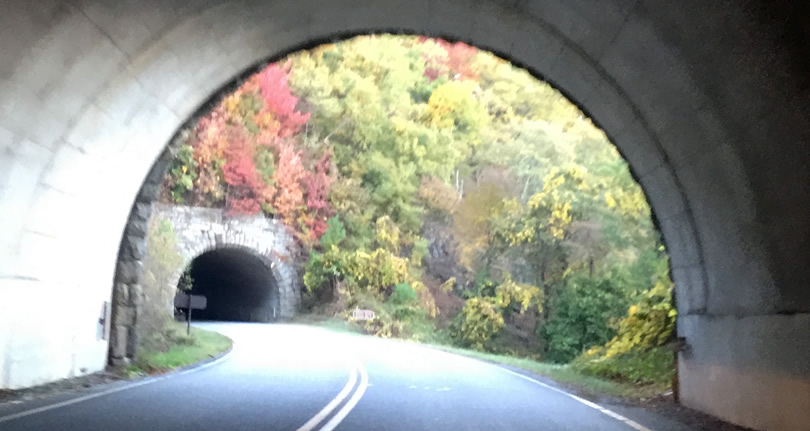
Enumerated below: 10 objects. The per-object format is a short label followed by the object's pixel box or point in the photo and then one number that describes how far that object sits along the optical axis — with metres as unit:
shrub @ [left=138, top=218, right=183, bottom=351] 16.73
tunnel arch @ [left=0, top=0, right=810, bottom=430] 7.60
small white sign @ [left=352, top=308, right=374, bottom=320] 31.91
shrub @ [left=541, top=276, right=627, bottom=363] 26.70
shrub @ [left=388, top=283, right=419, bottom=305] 36.69
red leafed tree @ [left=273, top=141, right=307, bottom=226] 34.75
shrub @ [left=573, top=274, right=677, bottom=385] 14.34
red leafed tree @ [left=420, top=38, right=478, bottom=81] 47.22
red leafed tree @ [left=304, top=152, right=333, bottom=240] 36.97
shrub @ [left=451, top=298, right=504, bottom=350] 32.34
